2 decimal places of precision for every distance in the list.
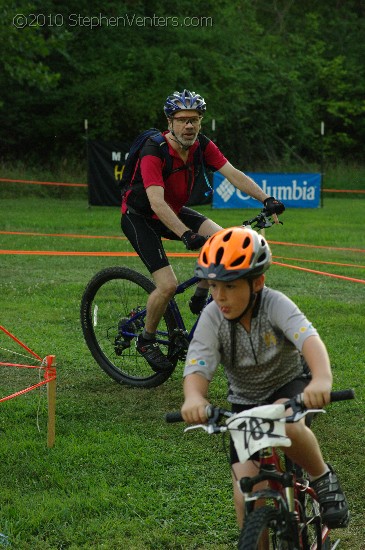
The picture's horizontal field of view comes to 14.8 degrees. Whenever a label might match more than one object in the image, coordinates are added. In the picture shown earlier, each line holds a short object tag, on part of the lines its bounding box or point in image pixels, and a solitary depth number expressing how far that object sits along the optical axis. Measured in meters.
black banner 38.30
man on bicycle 9.68
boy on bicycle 5.23
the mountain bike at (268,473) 4.75
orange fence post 8.50
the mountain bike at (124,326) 10.46
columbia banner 39.54
